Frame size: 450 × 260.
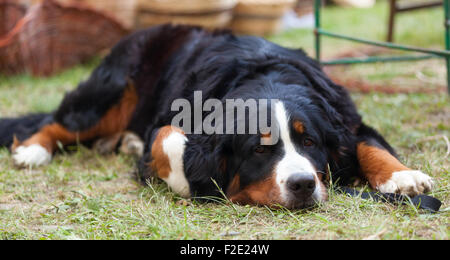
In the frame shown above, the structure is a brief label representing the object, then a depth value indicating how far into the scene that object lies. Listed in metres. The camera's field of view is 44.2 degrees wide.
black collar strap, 3.06
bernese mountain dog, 3.27
